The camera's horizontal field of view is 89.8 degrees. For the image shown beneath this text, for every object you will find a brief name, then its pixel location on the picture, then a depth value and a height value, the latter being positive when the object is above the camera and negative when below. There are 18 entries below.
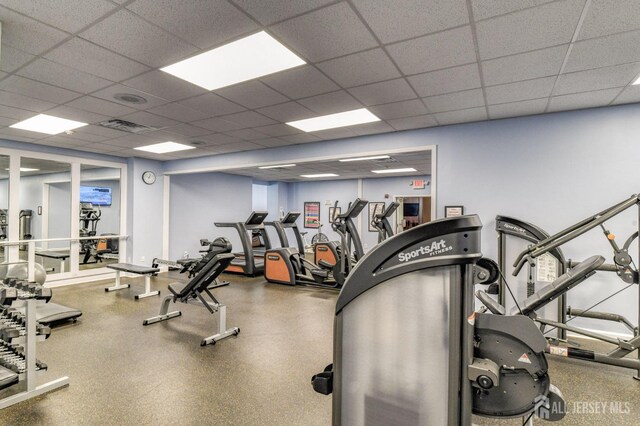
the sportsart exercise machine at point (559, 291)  2.25 -0.58
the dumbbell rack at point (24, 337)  2.39 -0.96
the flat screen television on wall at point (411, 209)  8.05 +0.16
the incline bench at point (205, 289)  3.56 -0.96
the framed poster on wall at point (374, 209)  10.24 +0.19
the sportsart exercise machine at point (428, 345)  1.20 -0.53
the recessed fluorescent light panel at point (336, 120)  4.10 +1.28
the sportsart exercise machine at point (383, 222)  5.49 -0.12
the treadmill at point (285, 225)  7.07 -0.24
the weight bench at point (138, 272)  5.18 -0.97
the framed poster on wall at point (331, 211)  10.62 +0.12
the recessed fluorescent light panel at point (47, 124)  4.36 +1.26
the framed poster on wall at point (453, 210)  4.28 +0.08
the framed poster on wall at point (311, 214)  11.76 +0.01
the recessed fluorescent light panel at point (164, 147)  5.92 +1.26
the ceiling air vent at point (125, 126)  4.47 +1.25
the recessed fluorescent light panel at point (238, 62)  2.44 +1.28
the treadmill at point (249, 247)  6.63 -0.73
